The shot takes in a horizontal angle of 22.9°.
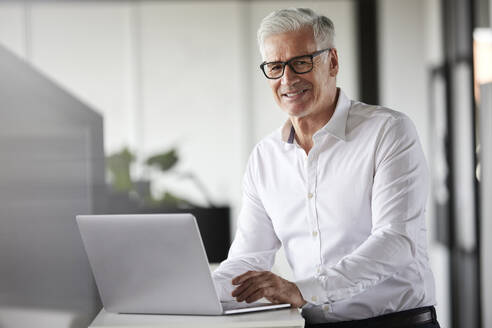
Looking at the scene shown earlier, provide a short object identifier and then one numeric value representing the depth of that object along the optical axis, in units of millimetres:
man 2428
